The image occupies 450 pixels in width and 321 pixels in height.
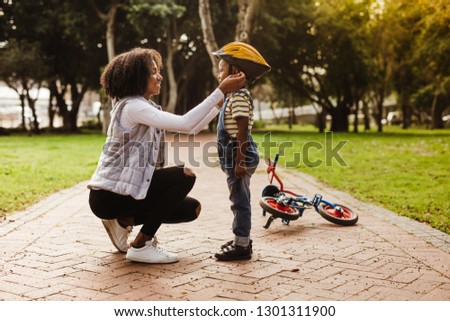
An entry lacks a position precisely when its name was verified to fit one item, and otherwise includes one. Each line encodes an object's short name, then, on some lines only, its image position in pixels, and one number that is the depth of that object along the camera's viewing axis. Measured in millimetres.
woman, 4238
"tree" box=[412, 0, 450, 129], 19597
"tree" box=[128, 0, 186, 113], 23266
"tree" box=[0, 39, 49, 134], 26250
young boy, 4461
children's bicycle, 5984
